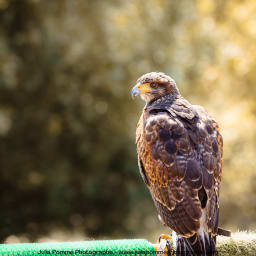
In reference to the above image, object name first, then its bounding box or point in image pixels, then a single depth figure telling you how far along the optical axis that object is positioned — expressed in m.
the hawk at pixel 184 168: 6.41
